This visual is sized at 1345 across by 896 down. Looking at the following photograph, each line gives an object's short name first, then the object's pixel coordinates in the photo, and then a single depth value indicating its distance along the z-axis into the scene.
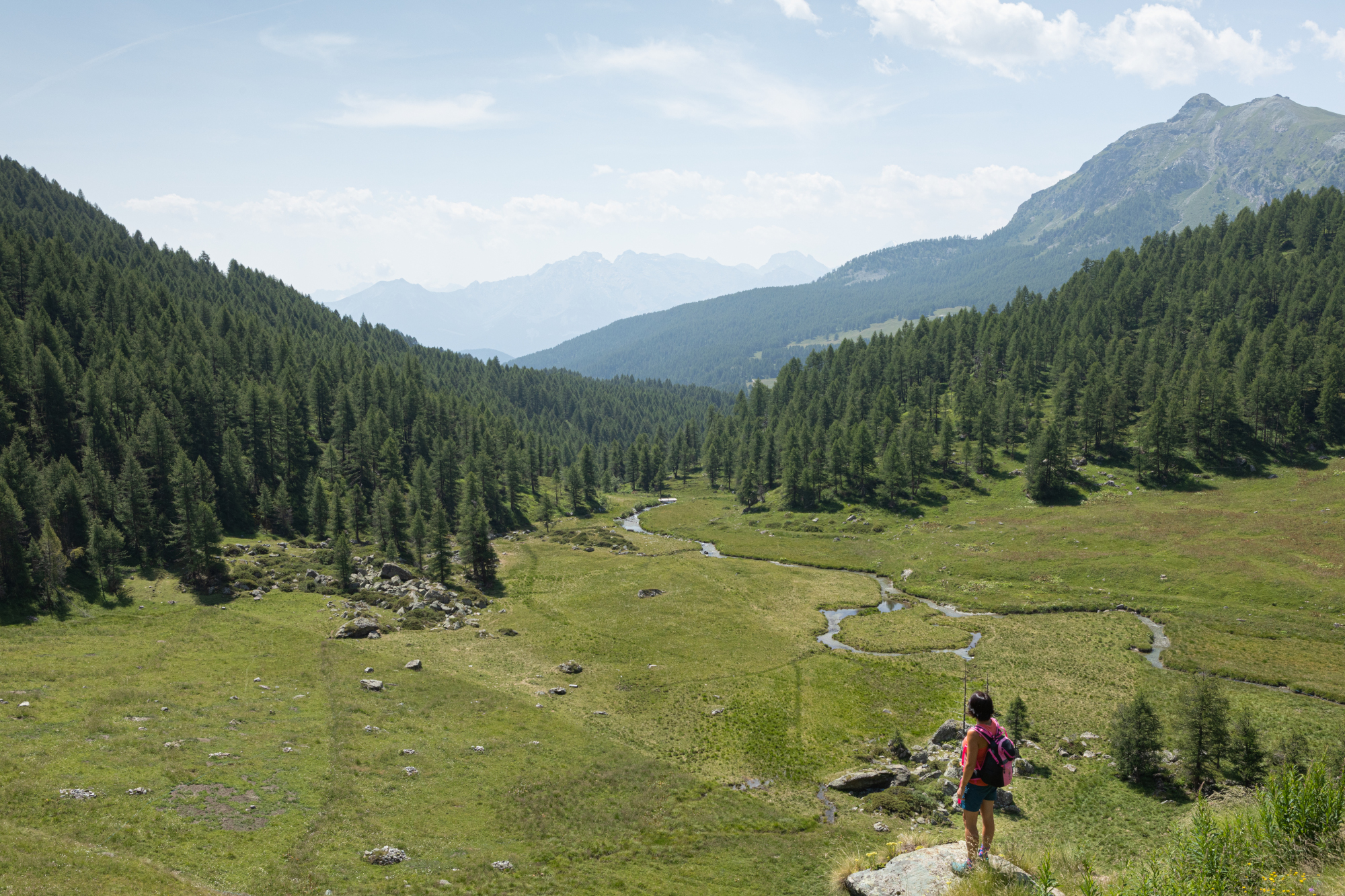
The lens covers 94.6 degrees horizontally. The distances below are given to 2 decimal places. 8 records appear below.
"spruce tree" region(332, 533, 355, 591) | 80.44
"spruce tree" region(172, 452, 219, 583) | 74.00
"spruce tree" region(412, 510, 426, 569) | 96.19
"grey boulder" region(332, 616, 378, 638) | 65.38
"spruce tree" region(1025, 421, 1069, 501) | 120.31
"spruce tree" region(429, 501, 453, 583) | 86.44
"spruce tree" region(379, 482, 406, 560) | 100.44
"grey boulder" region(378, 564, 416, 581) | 85.69
